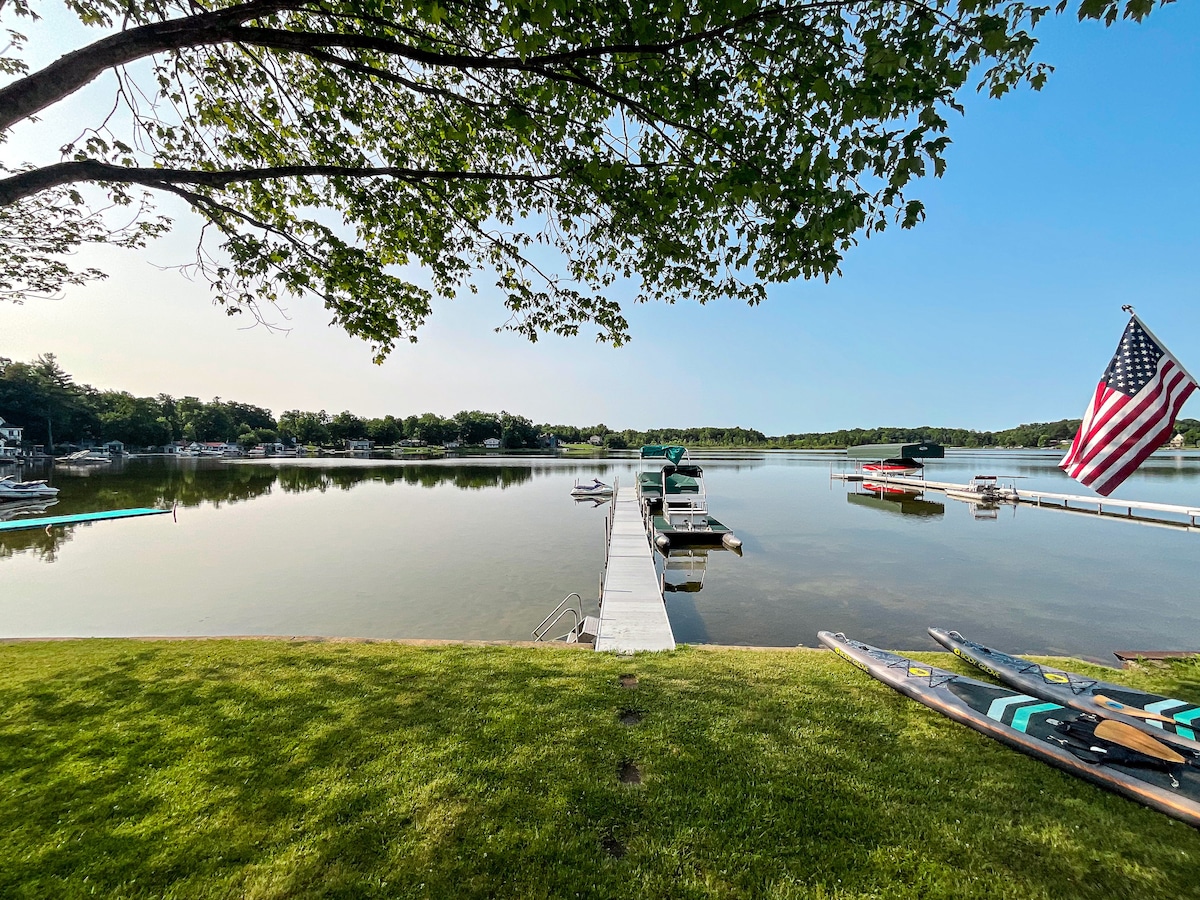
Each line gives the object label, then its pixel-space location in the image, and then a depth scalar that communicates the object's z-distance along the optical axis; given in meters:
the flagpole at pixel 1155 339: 5.32
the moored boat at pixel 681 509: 18.36
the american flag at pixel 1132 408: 5.36
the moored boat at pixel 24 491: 25.33
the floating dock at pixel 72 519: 17.37
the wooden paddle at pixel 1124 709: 3.79
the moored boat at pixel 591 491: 33.16
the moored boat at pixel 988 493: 30.03
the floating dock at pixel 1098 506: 21.48
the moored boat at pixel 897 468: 38.91
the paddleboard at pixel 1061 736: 3.15
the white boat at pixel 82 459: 62.68
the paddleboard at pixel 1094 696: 3.82
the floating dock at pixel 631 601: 7.32
